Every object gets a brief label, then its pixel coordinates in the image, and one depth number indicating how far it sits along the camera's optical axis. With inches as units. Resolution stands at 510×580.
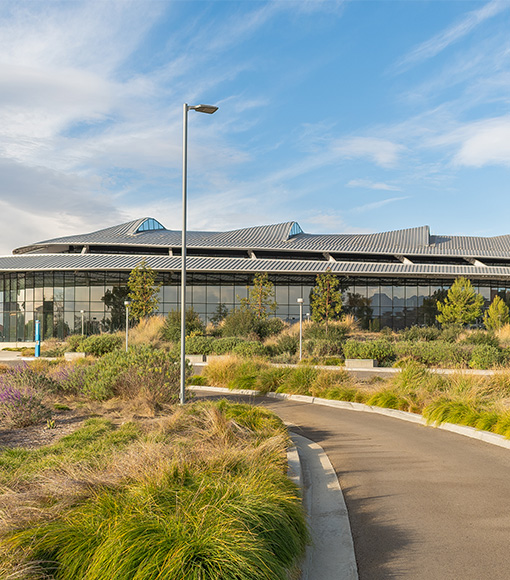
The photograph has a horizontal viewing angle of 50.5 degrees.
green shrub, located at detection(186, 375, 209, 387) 711.7
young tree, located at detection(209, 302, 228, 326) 1800.0
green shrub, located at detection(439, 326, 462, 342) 1129.4
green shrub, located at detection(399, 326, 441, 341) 1222.3
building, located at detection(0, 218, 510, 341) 1740.9
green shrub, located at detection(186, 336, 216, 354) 1119.0
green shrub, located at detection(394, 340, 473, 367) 896.0
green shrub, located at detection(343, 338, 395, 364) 984.3
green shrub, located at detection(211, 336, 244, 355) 1088.8
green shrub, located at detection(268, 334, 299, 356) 1056.8
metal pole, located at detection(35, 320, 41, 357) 1296.4
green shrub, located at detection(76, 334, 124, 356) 1160.8
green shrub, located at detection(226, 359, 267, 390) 658.2
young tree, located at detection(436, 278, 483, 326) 1598.2
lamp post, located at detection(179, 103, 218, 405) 488.7
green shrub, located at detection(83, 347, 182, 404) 468.4
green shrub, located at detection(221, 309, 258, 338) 1264.8
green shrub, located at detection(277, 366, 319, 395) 610.3
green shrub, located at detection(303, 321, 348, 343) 1135.5
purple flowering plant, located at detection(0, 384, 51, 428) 389.7
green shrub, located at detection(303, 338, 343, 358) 1010.1
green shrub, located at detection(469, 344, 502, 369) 839.1
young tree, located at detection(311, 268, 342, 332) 1538.9
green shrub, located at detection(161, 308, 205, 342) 1240.8
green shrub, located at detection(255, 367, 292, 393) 635.5
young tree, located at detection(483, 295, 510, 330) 1524.4
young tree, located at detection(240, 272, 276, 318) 1600.6
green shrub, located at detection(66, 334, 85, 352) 1290.7
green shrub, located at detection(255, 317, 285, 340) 1289.4
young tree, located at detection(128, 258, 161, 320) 1530.5
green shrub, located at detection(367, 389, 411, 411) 503.2
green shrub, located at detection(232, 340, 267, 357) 1000.9
